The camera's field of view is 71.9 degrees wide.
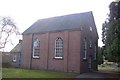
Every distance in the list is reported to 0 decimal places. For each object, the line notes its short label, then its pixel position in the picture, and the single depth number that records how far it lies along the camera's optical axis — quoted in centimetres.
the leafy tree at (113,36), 1048
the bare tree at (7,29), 1762
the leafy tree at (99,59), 1876
